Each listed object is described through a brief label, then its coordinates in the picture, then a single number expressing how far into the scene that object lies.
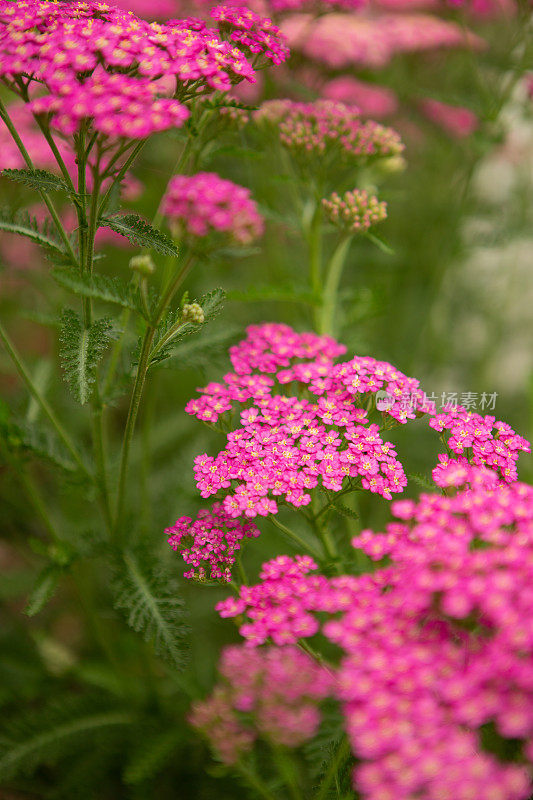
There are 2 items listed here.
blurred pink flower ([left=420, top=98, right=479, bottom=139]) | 0.84
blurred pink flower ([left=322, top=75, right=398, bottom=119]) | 0.79
